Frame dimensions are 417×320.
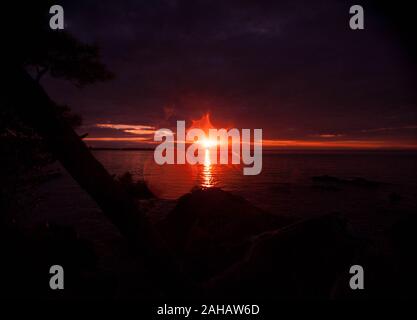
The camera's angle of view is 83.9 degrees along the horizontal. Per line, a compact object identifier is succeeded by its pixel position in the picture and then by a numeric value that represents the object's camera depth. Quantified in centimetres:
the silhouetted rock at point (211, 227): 838
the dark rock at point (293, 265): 489
